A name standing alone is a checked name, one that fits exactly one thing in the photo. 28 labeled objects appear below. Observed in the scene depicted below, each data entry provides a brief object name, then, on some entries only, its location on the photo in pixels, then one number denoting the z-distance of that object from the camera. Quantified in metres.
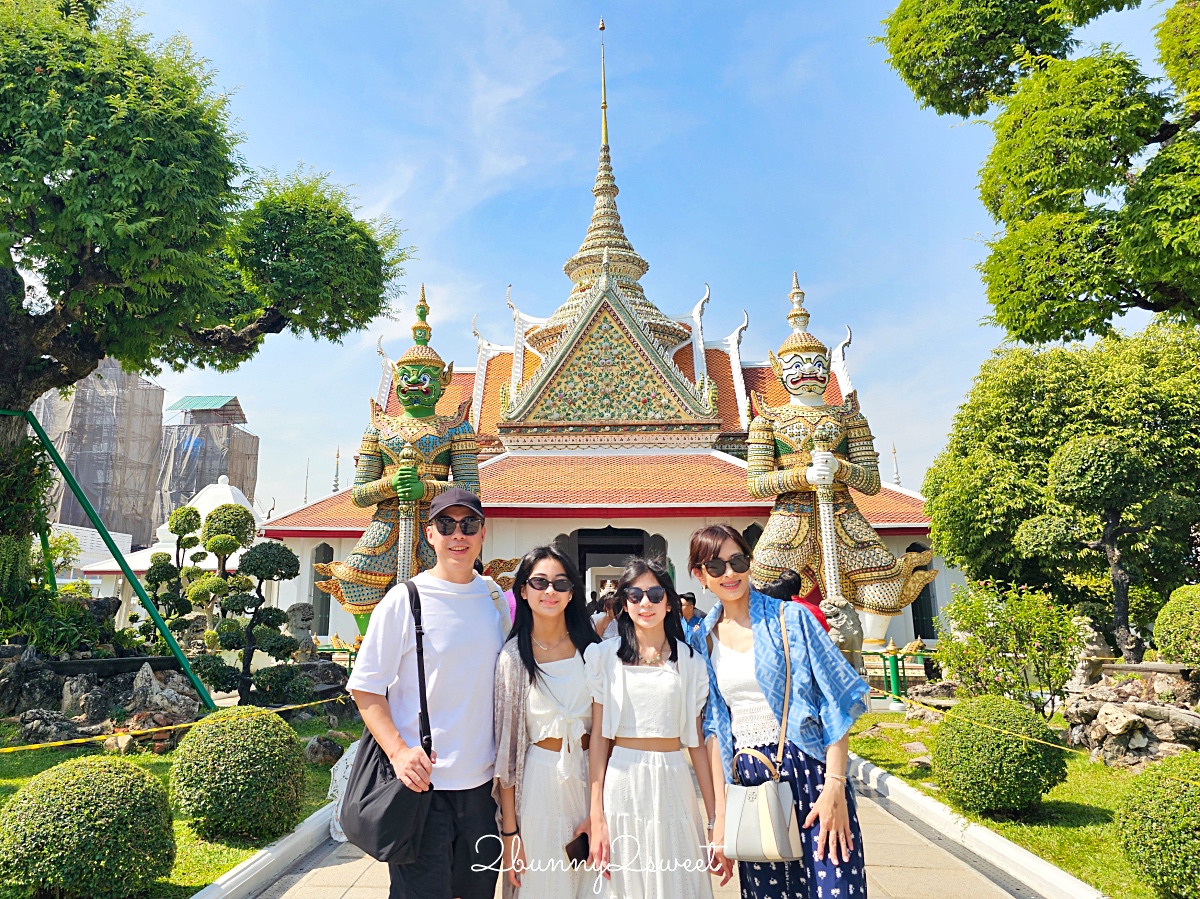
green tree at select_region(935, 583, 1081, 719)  6.38
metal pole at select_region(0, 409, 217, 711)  6.86
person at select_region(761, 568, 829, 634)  5.80
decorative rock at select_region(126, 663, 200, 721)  6.90
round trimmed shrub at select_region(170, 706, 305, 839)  4.03
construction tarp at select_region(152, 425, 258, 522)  35.53
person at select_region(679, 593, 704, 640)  4.98
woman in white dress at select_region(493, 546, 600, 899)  2.34
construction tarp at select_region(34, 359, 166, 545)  28.58
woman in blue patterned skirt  2.29
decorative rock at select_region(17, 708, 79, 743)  6.11
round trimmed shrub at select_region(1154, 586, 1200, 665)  6.77
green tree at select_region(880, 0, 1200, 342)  5.46
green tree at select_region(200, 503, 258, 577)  9.43
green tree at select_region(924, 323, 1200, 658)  11.22
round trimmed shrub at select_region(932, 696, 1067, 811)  4.29
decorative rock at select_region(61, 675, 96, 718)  6.98
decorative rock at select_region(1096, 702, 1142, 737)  5.41
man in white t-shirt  2.29
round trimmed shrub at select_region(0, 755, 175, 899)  3.07
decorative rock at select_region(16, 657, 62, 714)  7.08
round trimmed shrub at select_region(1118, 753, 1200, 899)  3.00
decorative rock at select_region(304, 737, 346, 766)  6.11
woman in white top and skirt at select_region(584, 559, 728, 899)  2.31
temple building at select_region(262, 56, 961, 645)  12.14
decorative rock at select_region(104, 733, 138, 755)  6.03
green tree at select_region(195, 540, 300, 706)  7.83
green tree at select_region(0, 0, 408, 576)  7.25
